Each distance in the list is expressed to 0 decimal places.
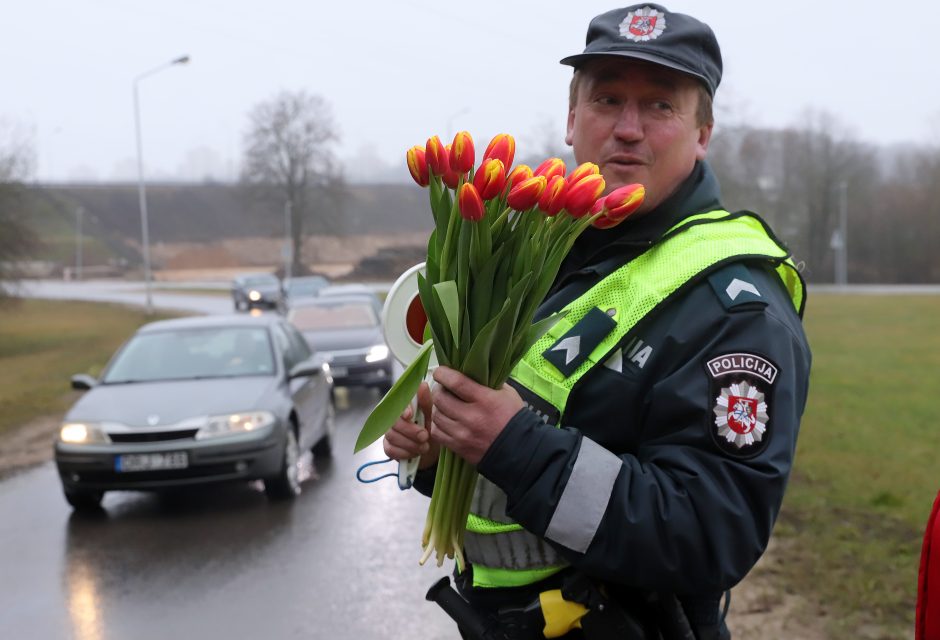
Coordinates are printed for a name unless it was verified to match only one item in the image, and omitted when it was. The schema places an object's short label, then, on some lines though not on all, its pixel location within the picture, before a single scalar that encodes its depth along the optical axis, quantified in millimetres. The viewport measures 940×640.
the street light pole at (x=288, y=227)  53438
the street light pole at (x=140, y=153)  40469
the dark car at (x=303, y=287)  41500
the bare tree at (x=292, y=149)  68062
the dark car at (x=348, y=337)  14539
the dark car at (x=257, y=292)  44562
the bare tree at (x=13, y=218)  23266
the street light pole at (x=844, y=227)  69288
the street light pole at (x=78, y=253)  84675
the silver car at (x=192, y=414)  7488
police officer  1741
